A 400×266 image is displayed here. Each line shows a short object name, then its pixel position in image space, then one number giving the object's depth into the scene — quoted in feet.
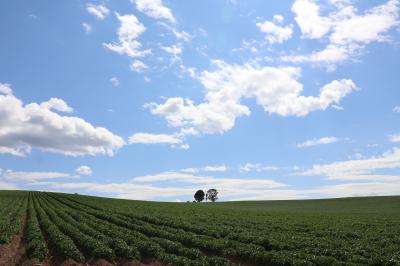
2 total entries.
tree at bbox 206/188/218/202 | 590.22
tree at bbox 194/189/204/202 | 579.48
